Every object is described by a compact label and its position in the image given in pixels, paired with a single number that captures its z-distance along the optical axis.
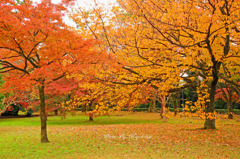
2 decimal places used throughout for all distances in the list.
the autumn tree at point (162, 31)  6.85
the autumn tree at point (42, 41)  8.70
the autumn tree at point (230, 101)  25.09
